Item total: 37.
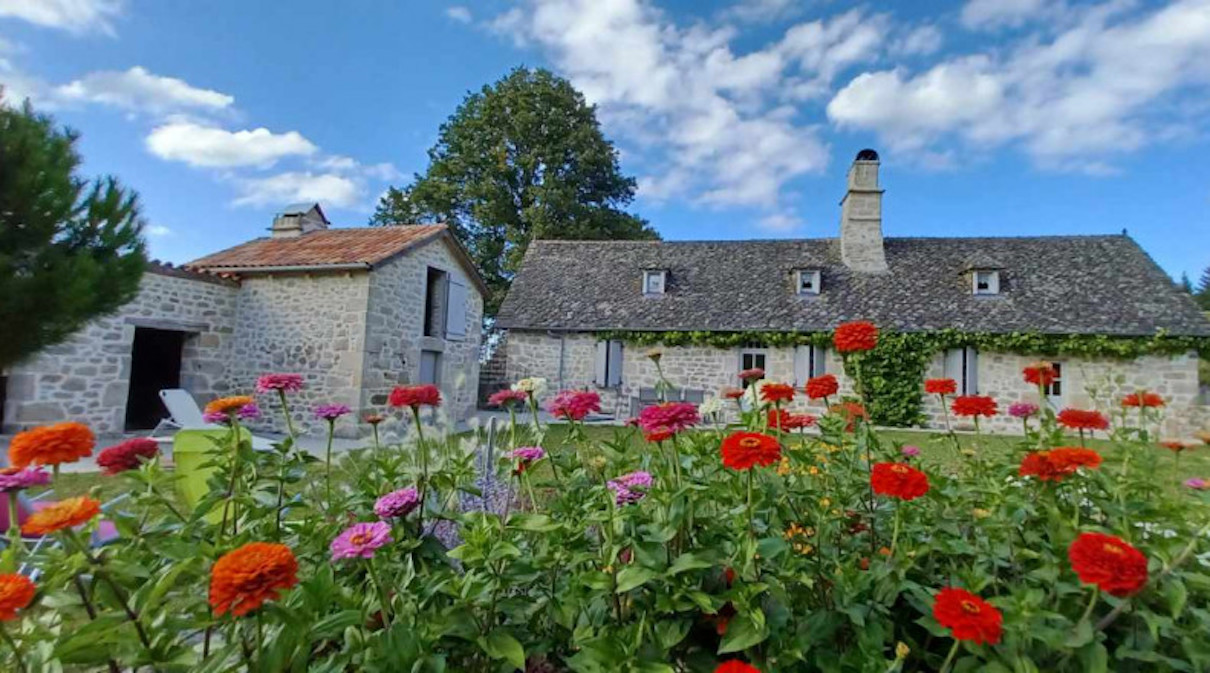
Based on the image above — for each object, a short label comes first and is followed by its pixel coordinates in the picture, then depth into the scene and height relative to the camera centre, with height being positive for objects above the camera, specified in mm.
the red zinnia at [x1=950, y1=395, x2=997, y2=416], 1828 -117
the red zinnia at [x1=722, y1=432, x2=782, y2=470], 1091 -190
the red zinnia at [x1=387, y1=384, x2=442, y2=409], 1680 -155
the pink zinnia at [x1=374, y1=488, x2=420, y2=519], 1178 -362
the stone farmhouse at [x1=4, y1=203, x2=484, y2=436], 7883 +206
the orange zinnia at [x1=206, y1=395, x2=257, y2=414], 1462 -181
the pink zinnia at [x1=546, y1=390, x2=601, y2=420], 1727 -164
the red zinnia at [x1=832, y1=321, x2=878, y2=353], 1609 +103
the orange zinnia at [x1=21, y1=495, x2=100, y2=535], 878 -323
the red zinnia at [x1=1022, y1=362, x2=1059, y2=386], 1920 +12
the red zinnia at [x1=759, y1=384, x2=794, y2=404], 1615 -85
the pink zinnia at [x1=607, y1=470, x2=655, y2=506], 1289 -330
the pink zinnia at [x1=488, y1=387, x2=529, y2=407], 1988 -169
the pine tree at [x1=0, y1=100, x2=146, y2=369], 4742 +978
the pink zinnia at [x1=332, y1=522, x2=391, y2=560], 1010 -394
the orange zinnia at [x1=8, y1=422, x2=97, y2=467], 1076 -238
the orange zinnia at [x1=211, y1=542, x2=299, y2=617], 783 -363
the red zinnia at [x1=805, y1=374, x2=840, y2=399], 1784 -69
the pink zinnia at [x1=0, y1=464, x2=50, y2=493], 1122 -328
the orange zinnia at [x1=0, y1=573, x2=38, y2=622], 829 -430
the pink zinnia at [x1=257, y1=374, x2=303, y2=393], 1715 -128
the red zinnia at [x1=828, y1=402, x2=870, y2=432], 1683 -159
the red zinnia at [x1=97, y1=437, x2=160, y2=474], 1403 -325
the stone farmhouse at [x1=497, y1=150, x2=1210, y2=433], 11727 +1630
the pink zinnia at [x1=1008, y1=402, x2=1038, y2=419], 1972 -136
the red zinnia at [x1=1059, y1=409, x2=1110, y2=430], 1723 -141
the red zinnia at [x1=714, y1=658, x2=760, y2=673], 839 -500
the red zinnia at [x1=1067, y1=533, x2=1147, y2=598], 866 -322
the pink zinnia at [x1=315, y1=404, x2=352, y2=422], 1762 -227
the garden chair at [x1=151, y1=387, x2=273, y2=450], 6559 -913
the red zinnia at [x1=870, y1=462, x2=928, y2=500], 1094 -242
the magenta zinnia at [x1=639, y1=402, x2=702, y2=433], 1362 -152
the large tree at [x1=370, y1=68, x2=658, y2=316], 20891 +7593
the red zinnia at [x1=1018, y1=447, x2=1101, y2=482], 1205 -205
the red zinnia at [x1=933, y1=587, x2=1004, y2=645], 879 -425
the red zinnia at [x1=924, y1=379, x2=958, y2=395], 1921 -51
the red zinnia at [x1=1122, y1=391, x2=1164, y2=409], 1855 -72
